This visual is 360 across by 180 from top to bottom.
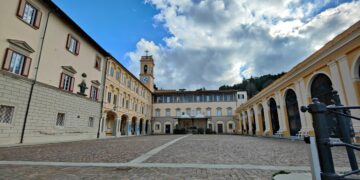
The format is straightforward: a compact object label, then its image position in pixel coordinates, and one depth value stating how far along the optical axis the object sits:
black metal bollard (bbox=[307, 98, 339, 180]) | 1.45
